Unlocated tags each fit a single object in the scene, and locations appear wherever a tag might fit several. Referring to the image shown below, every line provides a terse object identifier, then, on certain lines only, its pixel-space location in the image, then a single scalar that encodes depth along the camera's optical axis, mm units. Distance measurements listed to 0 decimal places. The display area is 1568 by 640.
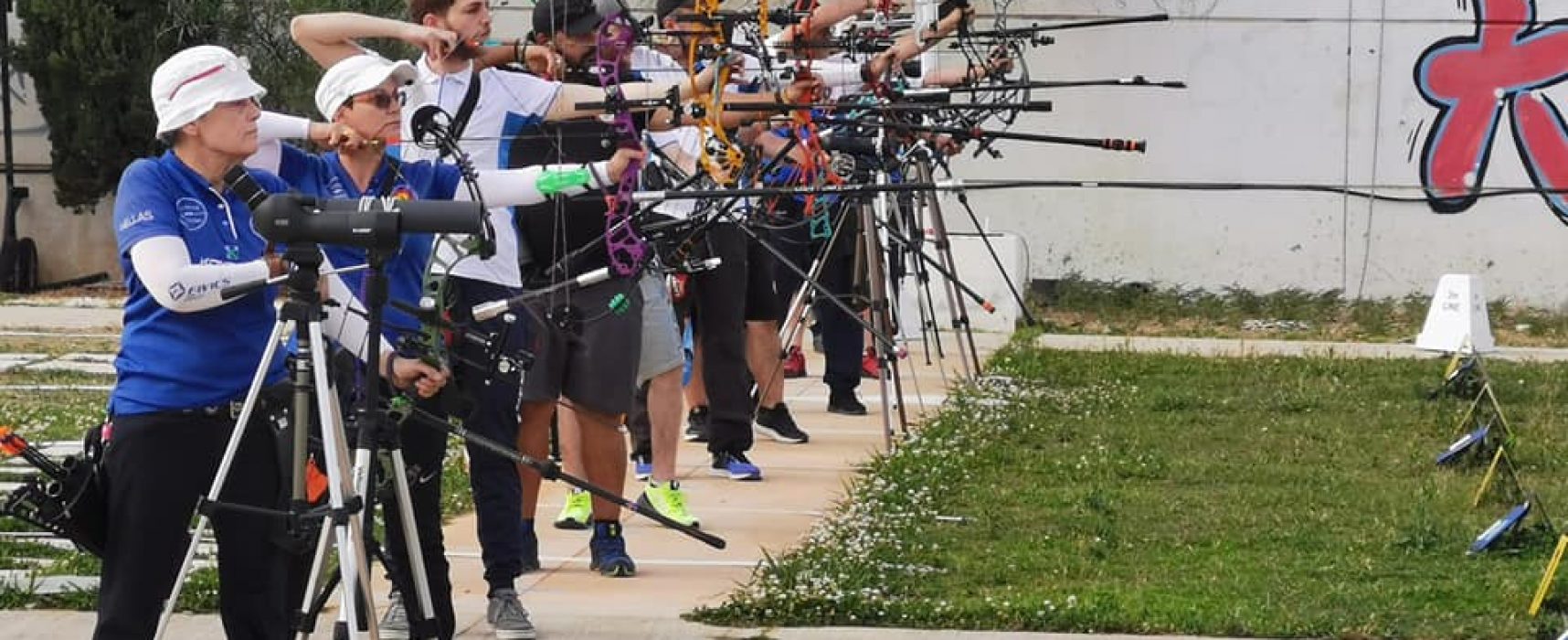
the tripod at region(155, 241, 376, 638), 10836
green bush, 37875
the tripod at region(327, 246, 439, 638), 10969
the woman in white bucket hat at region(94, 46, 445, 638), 11633
